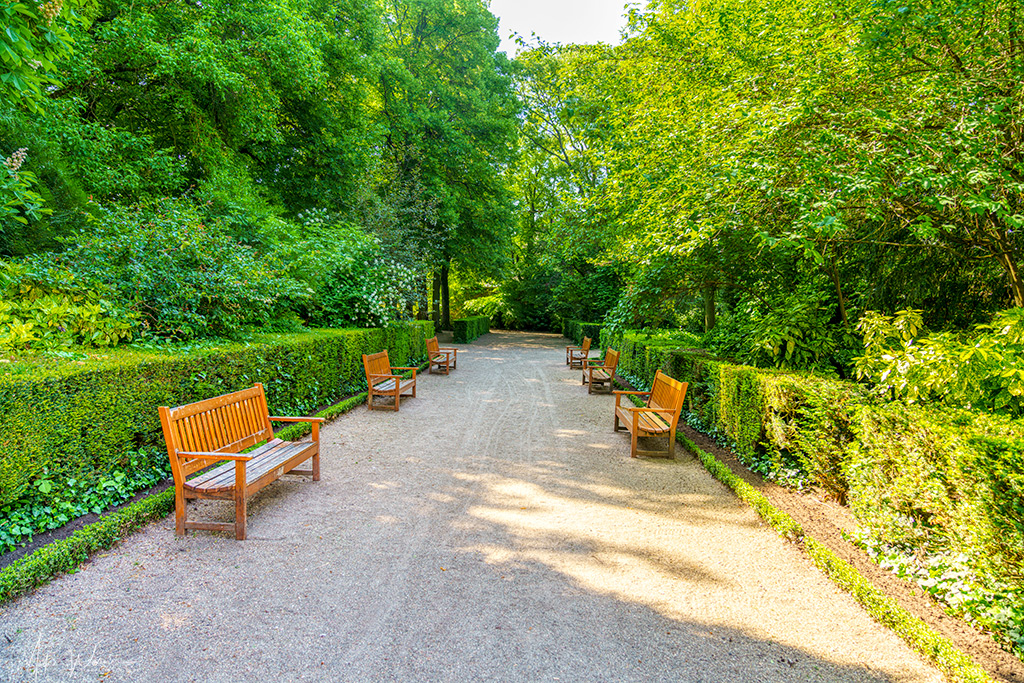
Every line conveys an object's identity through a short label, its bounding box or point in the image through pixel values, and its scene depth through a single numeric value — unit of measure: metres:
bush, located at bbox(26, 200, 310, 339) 6.14
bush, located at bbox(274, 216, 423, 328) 10.16
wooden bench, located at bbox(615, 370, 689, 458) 6.53
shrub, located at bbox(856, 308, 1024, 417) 3.82
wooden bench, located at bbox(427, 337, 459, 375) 14.02
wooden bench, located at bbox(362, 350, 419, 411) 9.06
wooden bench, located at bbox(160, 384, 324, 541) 3.96
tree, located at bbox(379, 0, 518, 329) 21.05
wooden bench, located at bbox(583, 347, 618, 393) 11.52
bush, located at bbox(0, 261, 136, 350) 4.80
